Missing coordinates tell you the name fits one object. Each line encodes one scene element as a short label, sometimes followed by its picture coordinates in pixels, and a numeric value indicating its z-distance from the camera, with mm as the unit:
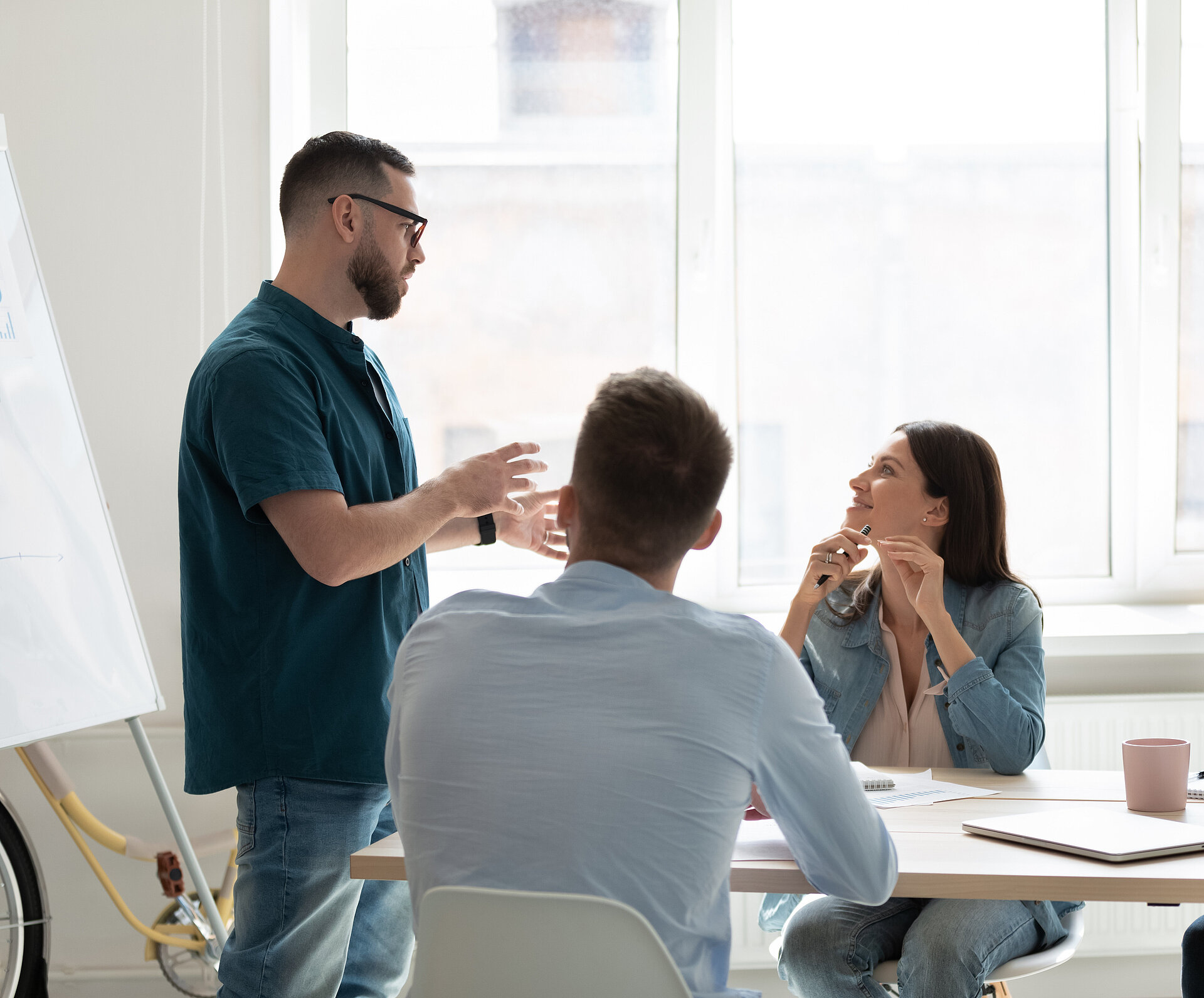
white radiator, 5102
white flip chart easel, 4418
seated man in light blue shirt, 3448
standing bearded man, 4046
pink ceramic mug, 3953
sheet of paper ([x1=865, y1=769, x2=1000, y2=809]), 4033
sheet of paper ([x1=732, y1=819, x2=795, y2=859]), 3777
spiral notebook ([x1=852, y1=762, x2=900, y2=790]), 4094
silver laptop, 3751
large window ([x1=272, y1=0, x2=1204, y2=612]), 5396
